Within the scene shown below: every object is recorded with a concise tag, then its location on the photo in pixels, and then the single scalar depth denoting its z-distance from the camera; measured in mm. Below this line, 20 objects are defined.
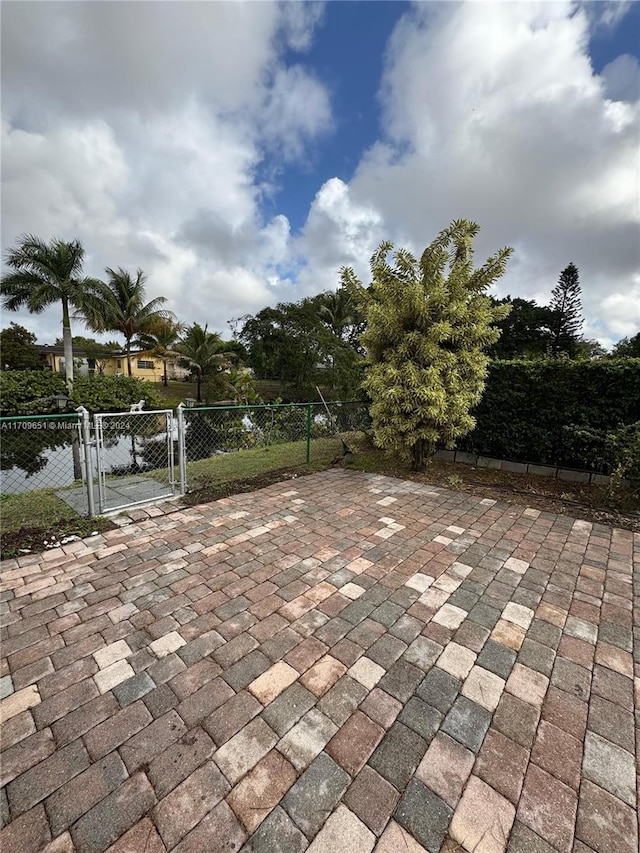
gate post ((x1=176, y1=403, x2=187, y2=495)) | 3996
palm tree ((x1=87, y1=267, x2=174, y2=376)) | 19438
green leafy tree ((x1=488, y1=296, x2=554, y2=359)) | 26172
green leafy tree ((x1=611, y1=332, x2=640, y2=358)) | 22877
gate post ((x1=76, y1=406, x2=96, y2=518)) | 3145
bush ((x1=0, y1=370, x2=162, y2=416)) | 13234
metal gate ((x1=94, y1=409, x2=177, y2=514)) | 3677
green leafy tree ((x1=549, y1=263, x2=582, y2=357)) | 23234
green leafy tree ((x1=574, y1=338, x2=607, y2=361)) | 26414
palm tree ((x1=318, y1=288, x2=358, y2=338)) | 21141
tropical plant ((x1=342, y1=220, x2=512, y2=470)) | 4625
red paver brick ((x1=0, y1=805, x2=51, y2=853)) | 1043
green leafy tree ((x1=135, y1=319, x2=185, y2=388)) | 21094
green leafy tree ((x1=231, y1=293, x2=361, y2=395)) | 15359
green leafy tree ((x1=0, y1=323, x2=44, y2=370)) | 26903
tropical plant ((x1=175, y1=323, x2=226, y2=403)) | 20375
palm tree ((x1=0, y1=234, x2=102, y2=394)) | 14383
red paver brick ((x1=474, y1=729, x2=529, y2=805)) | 1226
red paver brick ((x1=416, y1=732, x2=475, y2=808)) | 1210
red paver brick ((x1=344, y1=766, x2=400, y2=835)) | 1121
